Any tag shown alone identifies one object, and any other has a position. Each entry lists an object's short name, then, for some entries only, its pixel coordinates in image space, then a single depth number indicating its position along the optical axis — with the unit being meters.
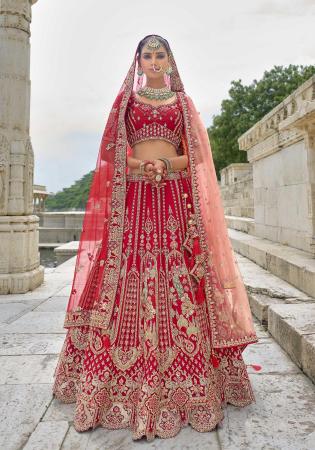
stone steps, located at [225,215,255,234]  6.80
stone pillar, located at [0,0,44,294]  4.73
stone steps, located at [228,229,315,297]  3.25
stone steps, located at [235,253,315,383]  2.17
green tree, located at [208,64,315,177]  24.17
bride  1.60
